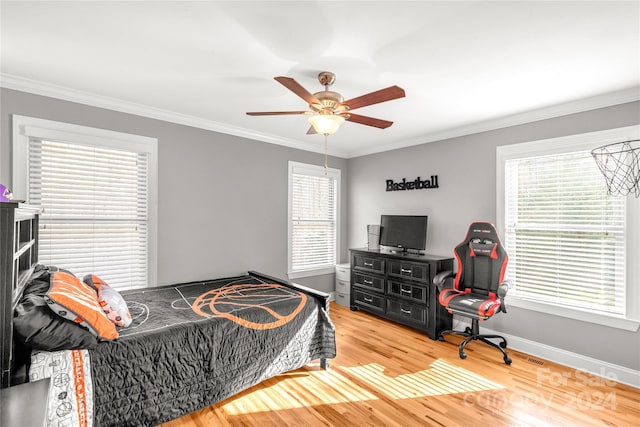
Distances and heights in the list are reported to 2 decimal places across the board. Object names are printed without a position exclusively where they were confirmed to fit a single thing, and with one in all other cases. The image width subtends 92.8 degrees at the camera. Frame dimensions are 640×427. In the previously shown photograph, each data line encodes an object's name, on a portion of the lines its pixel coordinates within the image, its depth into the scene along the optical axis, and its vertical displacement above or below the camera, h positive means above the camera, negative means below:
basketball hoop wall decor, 2.67 +0.44
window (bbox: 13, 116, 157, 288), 2.73 +0.18
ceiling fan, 2.01 +0.80
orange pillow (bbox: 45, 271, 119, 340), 1.68 -0.54
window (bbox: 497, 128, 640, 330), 2.78 -0.15
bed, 1.71 -0.96
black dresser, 3.67 -0.96
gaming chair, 3.08 -0.73
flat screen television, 4.10 -0.23
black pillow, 1.56 -0.62
